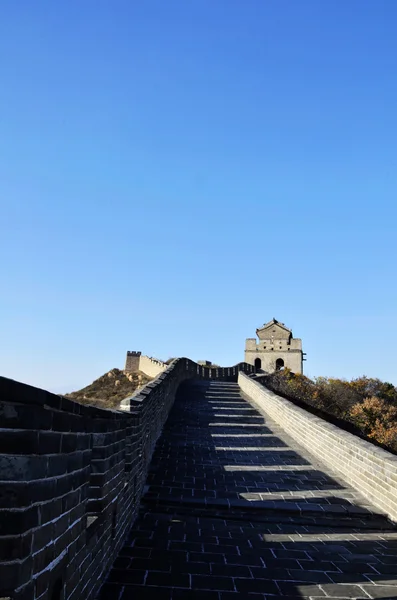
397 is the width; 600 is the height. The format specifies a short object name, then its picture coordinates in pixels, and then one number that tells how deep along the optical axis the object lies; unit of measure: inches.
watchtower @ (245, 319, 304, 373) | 1968.5
